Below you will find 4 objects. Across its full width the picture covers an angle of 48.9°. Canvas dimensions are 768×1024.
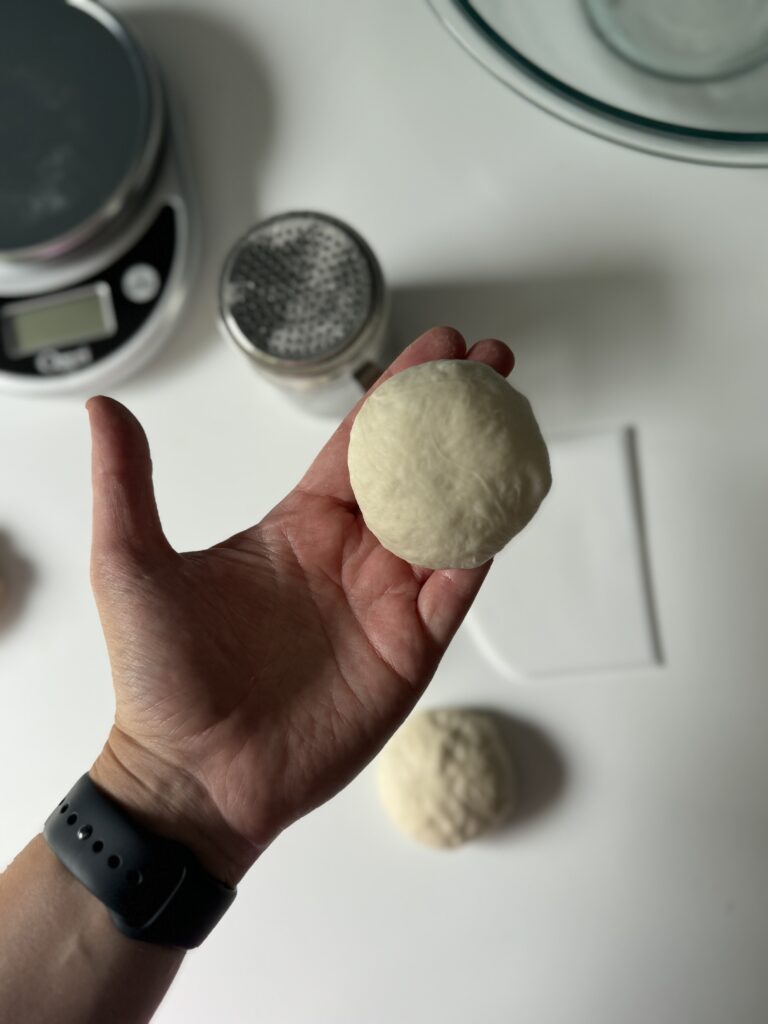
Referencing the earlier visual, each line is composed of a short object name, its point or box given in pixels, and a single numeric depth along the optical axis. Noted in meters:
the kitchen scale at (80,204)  0.90
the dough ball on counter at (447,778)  0.81
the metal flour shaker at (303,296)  0.80
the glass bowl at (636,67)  0.71
